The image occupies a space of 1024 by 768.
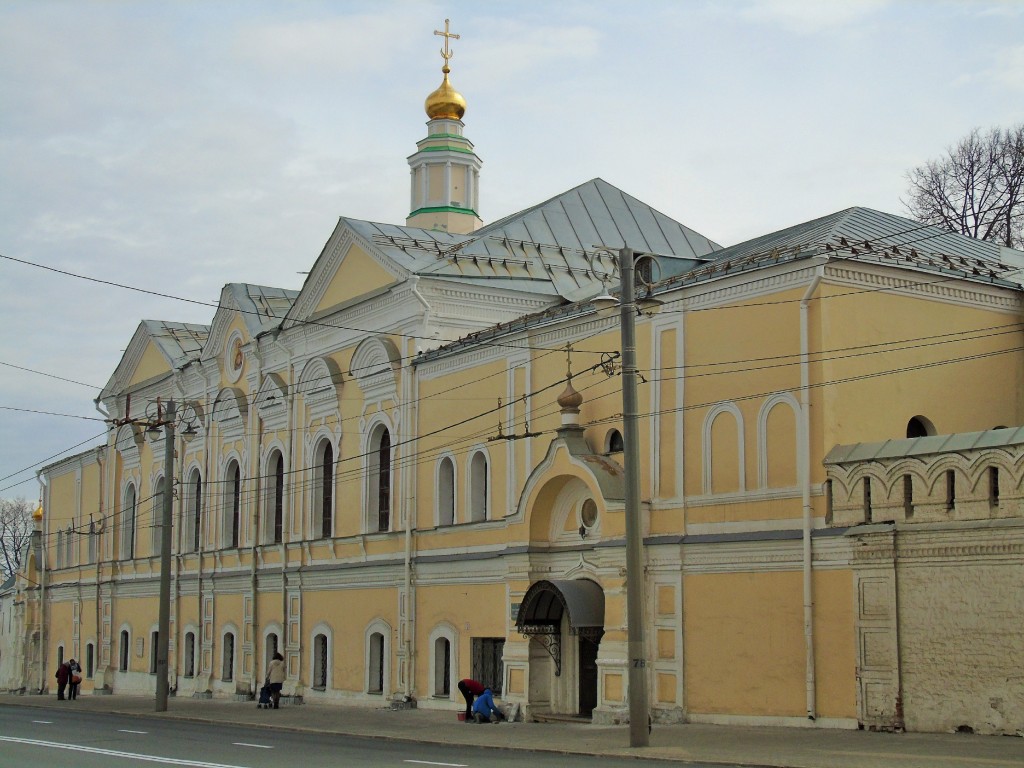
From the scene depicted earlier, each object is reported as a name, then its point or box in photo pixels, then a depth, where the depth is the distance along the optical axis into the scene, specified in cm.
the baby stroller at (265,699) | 3125
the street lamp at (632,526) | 1750
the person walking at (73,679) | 4034
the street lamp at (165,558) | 2920
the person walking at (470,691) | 2434
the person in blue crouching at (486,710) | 2405
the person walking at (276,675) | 3123
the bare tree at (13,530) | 9853
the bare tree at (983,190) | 3475
